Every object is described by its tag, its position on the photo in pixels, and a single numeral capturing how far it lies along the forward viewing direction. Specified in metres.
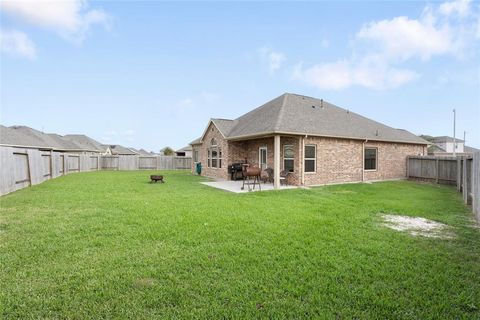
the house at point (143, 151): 82.53
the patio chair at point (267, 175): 14.45
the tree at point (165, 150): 67.81
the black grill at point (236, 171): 16.78
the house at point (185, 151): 41.53
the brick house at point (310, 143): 13.87
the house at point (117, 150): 61.49
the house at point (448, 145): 49.62
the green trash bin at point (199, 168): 22.70
